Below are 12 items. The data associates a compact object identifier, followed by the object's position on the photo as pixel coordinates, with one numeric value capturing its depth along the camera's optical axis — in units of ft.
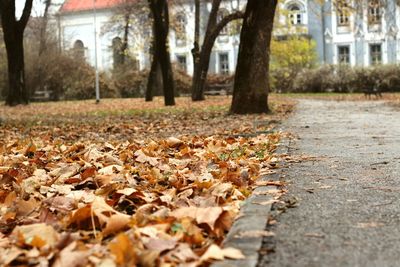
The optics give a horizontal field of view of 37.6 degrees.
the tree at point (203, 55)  89.90
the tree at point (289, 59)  145.18
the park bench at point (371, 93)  99.35
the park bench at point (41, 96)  134.51
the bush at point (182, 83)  143.02
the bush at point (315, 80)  137.28
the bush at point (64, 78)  135.44
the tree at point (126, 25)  148.77
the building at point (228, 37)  178.19
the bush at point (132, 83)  145.69
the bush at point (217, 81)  137.18
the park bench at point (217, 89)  133.70
